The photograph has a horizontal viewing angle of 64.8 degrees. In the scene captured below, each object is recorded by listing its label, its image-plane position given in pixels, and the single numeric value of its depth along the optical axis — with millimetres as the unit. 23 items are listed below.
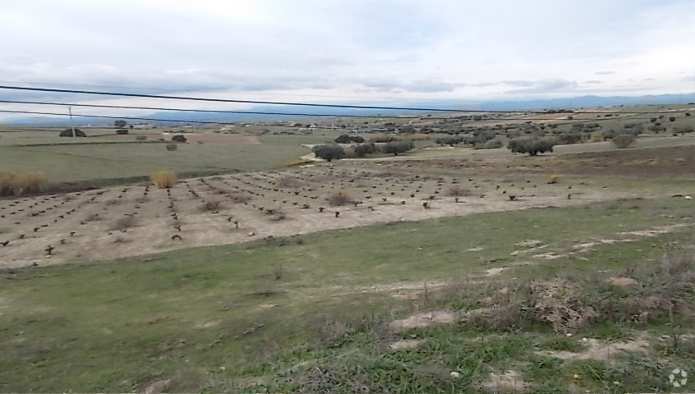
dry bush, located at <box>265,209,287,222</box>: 30708
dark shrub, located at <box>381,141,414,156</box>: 85000
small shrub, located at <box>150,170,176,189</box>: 53062
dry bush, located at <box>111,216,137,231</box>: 30672
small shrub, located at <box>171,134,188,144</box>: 97238
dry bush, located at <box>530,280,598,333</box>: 8500
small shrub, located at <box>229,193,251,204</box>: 39612
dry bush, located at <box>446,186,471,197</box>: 37438
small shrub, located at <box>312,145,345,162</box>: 81750
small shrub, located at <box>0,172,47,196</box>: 50969
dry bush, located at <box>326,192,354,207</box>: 35375
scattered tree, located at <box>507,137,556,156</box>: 61375
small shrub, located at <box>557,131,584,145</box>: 72244
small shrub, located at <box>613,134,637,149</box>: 55006
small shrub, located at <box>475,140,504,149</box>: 78112
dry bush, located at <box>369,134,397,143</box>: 99344
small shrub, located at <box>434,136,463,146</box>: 94344
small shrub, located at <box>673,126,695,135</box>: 67000
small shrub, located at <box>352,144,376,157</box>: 85312
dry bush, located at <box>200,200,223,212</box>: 35844
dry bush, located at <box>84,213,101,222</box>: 34375
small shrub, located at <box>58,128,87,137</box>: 103750
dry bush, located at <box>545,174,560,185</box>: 41062
